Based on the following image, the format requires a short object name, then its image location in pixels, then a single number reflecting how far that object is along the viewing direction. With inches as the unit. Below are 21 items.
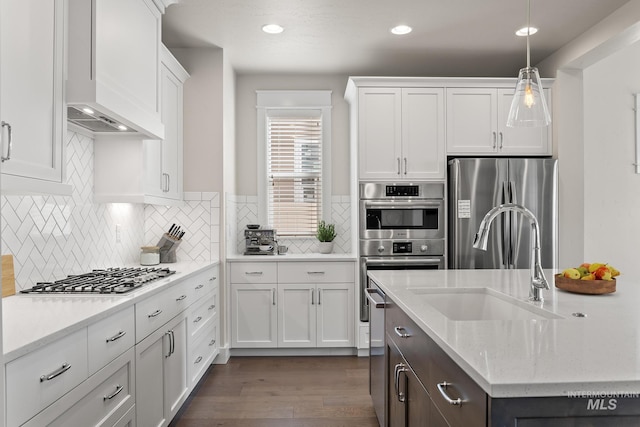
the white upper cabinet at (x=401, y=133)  156.2
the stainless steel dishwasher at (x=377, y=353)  93.1
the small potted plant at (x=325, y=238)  171.6
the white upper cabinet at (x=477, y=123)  156.9
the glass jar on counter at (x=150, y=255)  133.4
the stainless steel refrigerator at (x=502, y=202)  147.8
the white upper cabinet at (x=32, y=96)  59.0
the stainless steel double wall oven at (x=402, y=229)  155.5
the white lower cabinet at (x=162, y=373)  83.9
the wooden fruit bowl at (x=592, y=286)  73.9
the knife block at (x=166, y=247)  141.0
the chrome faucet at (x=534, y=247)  69.0
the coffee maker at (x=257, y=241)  165.6
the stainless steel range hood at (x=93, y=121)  84.4
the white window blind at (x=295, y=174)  183.8
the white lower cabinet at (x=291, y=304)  156.1
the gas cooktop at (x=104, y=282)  79.8
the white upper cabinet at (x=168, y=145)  122.7
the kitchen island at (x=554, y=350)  35.8
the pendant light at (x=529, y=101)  75.1
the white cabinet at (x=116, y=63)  77.0
